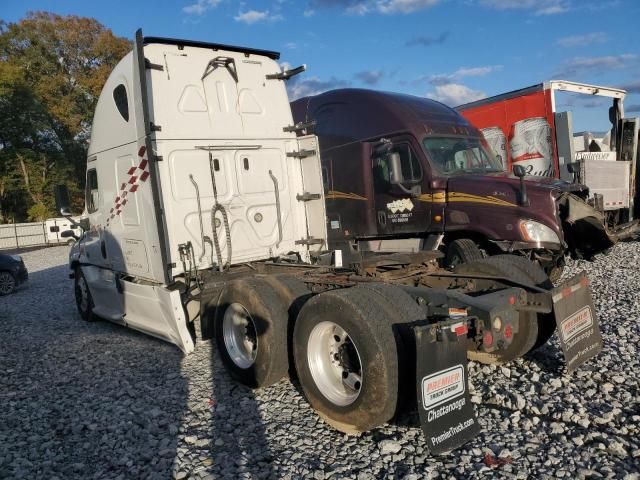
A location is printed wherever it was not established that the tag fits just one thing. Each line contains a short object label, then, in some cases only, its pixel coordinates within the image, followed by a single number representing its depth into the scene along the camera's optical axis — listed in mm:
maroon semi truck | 7312
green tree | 35344
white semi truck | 3631
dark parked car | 12758
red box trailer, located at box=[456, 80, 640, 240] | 10203
